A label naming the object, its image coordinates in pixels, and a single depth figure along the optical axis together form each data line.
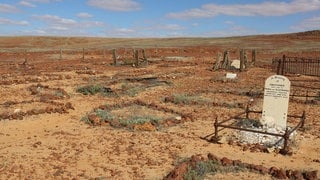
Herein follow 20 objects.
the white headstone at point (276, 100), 7.34
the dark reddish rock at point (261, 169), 5.62
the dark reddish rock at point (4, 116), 8.73
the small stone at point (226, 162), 5.86
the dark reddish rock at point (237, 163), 5.85
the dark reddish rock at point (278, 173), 5.42
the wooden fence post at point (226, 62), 19.47
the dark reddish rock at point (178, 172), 5.22
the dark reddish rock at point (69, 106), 9.67
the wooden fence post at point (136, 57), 21.21
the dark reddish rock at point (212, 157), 6.01
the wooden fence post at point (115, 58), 21.98
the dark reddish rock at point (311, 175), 5.31
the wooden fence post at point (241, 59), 18.14
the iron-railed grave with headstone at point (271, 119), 7.02
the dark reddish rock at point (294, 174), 5.36
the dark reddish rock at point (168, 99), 10.84
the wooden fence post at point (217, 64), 19.16
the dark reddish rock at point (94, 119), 8.34
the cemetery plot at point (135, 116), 8.13
